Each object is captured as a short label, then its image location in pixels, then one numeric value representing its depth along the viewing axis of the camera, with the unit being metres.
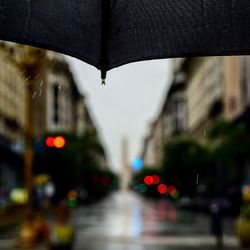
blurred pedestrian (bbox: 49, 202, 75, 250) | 19.50
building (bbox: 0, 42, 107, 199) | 23.72
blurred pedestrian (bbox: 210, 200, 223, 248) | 25.14
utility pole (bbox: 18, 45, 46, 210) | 22.99
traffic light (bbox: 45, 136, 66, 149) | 25.36
